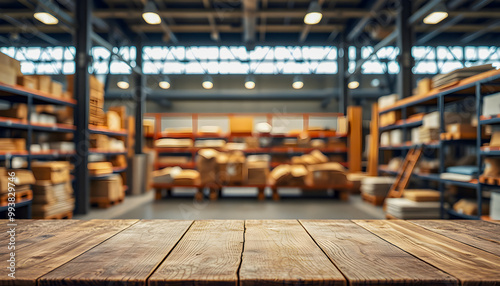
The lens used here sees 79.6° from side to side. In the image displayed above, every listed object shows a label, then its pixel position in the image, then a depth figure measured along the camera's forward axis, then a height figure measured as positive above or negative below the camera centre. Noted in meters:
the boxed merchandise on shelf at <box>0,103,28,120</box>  4.15 +0.48
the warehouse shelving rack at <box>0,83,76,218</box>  3.88 +0.32
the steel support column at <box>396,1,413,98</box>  6.14 +2.04
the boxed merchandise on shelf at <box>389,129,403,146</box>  6.50 +0.24
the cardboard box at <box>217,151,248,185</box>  7.07 -0.53
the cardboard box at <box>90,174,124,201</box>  5.96 -0.82
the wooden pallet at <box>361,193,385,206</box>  6.33 -1.11
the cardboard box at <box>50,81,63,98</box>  4.86 +0.95
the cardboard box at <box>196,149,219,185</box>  7.05 -0.49
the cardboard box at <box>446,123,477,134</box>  4.27 +0.29
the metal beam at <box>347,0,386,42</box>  7.96 +3.79
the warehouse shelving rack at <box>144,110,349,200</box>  8.84 +0.26
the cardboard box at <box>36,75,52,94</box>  4.61 +1.00
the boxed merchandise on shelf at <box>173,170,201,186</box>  7.06 -0.77
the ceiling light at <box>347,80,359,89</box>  10.03 +2.14
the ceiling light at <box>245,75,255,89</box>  9.80 +2.14
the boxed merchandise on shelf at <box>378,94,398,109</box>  6.59 +1.07
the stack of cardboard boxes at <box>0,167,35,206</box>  3.67 -0.49
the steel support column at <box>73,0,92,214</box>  5.33 +0.75
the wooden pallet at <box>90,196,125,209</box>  5.93 -1.12
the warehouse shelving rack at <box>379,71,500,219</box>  3.79 +0.65
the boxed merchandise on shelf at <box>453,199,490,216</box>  4.14 -0.85
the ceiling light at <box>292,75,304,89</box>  10.01 +2.20
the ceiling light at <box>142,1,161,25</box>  5.34 +2.40
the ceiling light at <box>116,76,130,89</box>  9.65 +2.09
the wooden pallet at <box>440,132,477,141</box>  4.25 +0.18
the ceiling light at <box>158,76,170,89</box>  10.05 +2.14
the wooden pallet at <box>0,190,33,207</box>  3.70 -0.67
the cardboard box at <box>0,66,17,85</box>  3.79 +0.93
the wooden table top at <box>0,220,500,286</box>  0.73 -0.32
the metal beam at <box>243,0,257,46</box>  7.26 +3.51
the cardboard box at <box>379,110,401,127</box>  6.52 +0.68
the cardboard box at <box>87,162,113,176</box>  5.78 -0.42
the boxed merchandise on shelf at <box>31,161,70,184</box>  4.53 -0.37
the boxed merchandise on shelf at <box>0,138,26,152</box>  3.82 +0.03
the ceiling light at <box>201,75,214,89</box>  9.54 +2.08
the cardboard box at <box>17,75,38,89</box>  4.22 +0.95
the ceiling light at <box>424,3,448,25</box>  5.00 +2.29
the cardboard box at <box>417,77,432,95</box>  5.15 +1.09
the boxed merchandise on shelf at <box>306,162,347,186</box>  7.03 -0.66
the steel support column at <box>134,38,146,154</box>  8.45 +1.05
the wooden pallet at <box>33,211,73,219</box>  4.57 -1.10
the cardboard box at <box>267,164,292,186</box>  7.01 -0.69
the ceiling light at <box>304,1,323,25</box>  5.62 +2.54
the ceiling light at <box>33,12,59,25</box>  4.83 +2.14
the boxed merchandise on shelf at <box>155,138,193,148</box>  8.88 +0.12
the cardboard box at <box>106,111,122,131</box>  6.55 +0.60
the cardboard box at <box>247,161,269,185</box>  7.13 -0.65
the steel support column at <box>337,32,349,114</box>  10.19 +2.55
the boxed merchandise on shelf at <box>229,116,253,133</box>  8.79 +0.66
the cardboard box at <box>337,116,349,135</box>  8.73 +0.67
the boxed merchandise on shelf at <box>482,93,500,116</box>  3.64 +0.54
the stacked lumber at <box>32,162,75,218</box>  4.42 -0.66
